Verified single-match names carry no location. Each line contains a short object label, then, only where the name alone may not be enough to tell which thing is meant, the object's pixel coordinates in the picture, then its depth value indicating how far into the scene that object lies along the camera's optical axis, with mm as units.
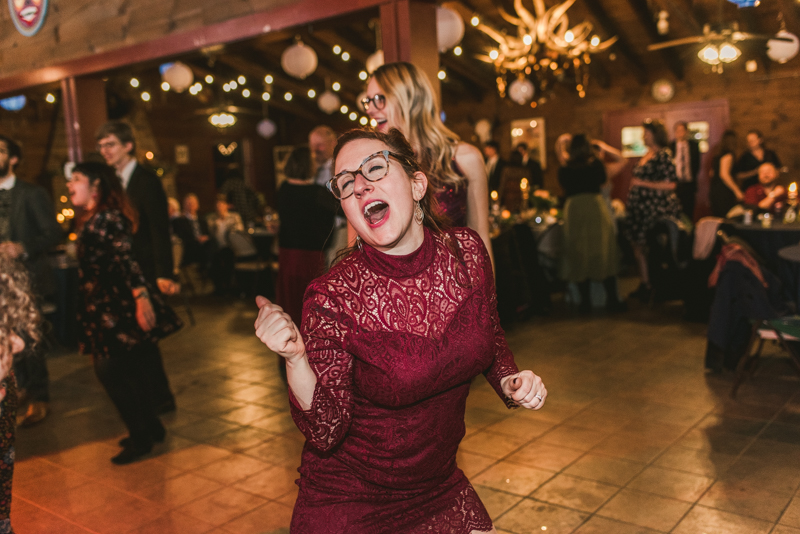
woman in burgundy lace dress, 1354
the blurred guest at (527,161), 9266
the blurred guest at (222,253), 8523
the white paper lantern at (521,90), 8789
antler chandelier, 6723
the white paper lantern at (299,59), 6098
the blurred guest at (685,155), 8031
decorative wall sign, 6301
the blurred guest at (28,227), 4039
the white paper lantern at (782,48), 6252
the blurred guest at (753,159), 8273
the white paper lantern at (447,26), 4480
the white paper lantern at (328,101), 9992
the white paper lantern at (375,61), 6269
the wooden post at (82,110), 6160
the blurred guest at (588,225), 6246
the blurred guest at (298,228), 4023
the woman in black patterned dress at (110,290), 3211
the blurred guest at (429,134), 2389
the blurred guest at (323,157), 4324
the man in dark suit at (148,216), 3605
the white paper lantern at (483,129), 12430
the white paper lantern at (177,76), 7402
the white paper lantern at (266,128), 12359
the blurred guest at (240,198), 10484
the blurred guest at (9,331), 1804
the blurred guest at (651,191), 6324
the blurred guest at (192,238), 8492
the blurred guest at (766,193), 5555
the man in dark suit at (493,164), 8498
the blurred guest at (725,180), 8750
